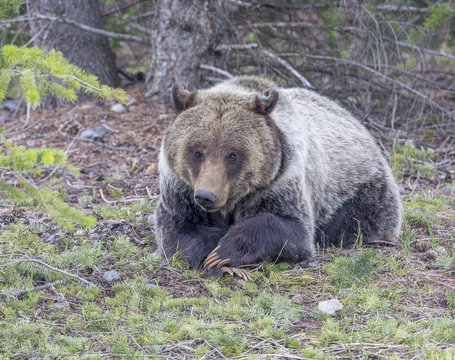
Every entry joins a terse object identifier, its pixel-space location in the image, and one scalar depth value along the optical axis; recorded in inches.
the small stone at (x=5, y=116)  787.4
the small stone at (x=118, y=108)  729.0
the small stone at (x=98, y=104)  743.0
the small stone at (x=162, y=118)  703.1
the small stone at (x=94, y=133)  677.3
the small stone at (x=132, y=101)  737.5
